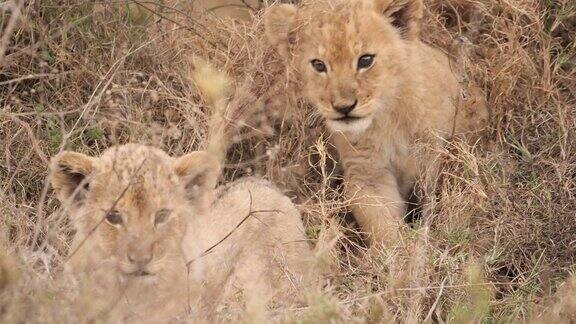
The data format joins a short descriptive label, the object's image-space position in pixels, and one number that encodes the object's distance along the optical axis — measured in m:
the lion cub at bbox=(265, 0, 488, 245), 10.11
